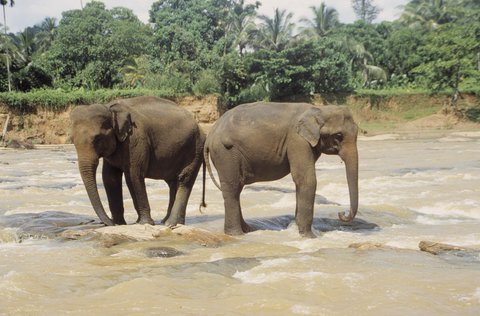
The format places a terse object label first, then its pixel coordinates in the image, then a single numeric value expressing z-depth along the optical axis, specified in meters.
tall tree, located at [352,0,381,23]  85.62
